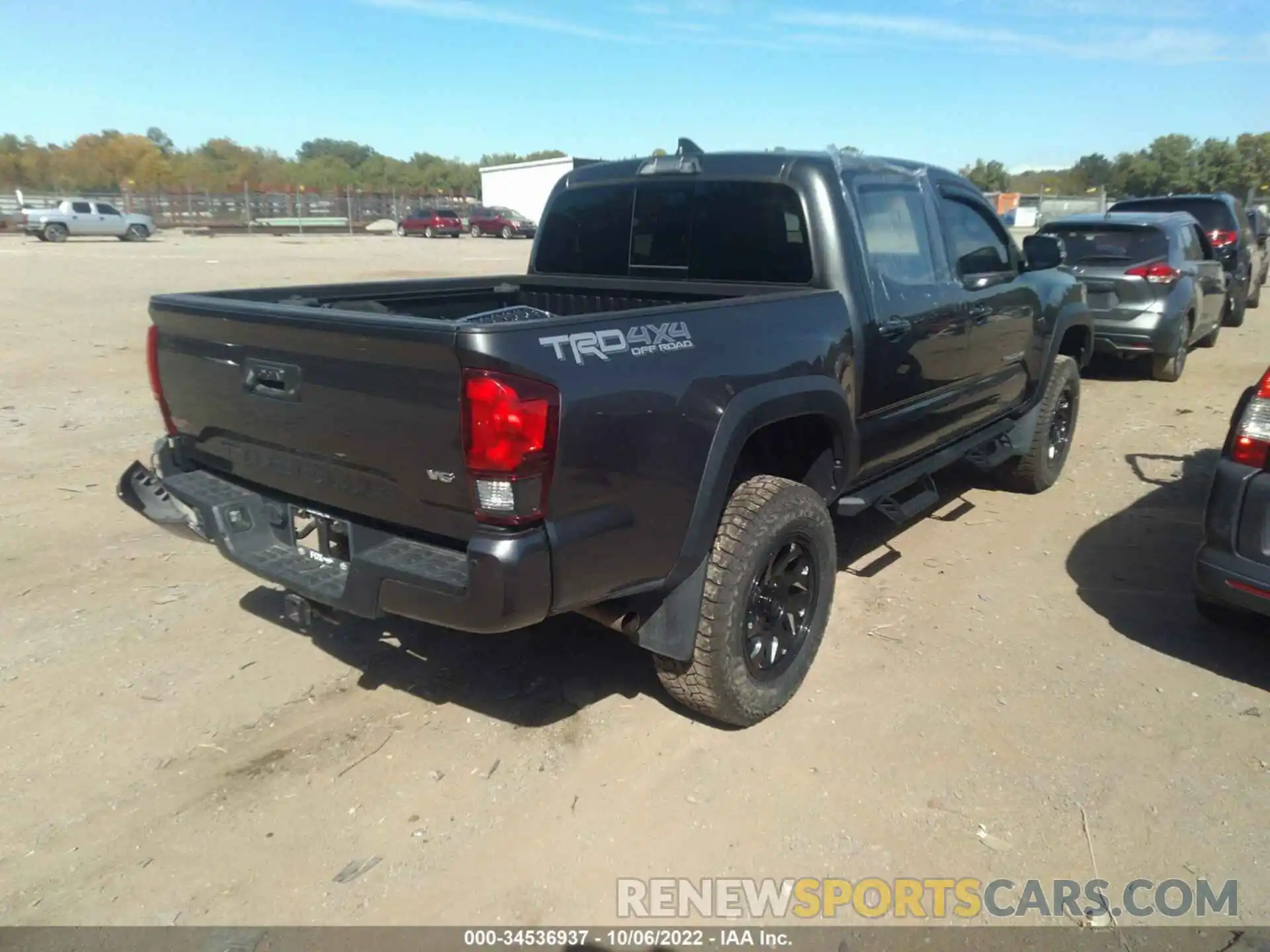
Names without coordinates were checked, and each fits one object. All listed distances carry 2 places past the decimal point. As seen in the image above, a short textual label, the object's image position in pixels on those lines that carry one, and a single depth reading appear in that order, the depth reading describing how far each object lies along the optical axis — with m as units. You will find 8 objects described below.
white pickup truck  33.78
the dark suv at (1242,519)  3.56
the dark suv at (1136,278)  9.18
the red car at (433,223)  44.62
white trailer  54.72
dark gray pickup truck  2.59
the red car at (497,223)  44.28
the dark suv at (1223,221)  12.76
